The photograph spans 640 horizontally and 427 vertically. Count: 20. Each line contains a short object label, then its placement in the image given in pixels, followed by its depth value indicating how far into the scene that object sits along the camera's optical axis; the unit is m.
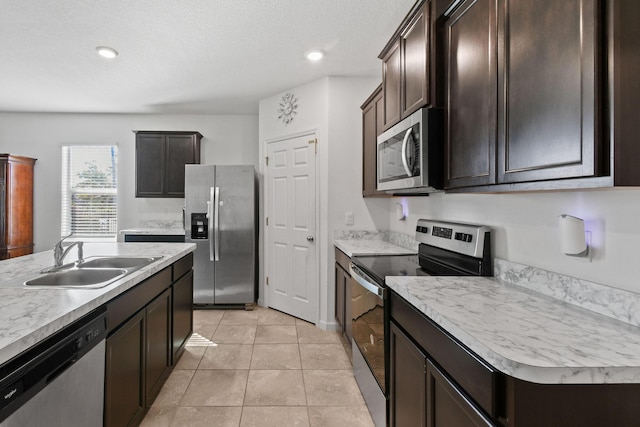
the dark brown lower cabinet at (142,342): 1.47
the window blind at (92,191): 4.82
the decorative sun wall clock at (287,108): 3.69
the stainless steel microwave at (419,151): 1.68
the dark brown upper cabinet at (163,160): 4.43
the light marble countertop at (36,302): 0.91
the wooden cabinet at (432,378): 0.88
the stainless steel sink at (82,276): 1.75
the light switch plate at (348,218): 3.36
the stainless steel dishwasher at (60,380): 0.88
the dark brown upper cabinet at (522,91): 0.88
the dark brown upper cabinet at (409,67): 1.70
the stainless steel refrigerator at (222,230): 3.96
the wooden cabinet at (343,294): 2.67
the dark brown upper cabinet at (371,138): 2.71
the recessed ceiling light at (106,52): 2.80
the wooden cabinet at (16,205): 4.24
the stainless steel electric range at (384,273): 1.70
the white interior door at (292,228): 3.50
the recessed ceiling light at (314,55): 2.86
